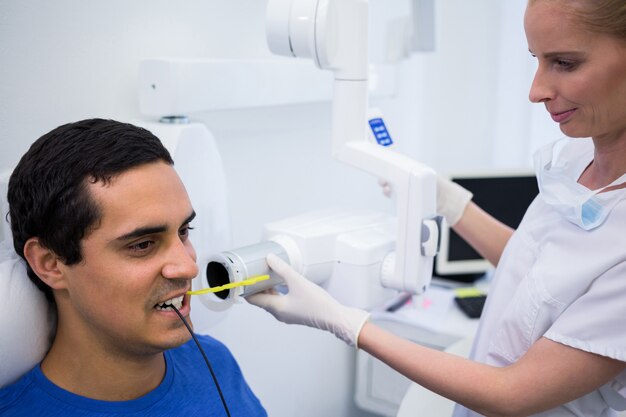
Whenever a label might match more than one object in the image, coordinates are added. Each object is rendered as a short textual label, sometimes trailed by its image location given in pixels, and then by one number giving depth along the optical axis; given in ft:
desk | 6.77
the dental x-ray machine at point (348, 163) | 3.81
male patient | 3.08
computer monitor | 7.91
